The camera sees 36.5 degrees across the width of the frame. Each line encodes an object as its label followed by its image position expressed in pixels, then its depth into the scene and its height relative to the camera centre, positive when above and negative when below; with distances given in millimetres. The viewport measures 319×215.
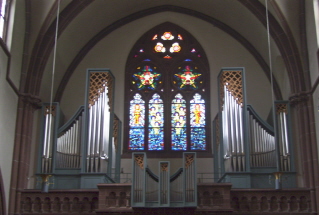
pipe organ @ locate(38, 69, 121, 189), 13645 +2051
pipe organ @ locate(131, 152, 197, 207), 12475 +728
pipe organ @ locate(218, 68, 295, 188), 13560 +2098
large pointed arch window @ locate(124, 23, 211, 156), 16279 +4051
